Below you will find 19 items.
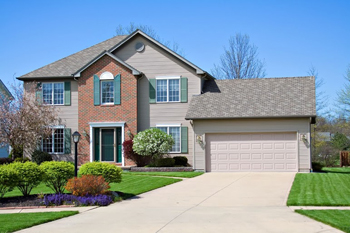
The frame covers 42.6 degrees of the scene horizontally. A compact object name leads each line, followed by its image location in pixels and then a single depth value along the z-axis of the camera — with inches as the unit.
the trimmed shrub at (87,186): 540.4
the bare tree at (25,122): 1015.0
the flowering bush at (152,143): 946.1
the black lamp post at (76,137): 646.9
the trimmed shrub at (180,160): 978.1
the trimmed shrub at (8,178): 543.8
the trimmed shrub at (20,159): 1044.3
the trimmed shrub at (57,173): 569.6
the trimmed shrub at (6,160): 1106.1
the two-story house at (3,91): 1426.8
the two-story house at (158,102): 938.1
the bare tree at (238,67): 1648.6
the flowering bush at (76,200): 521.0
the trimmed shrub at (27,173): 556.1
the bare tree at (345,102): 1444.1
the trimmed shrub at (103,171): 586.6
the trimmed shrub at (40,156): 1014.4
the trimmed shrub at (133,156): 992.2
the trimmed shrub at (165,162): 951.0
